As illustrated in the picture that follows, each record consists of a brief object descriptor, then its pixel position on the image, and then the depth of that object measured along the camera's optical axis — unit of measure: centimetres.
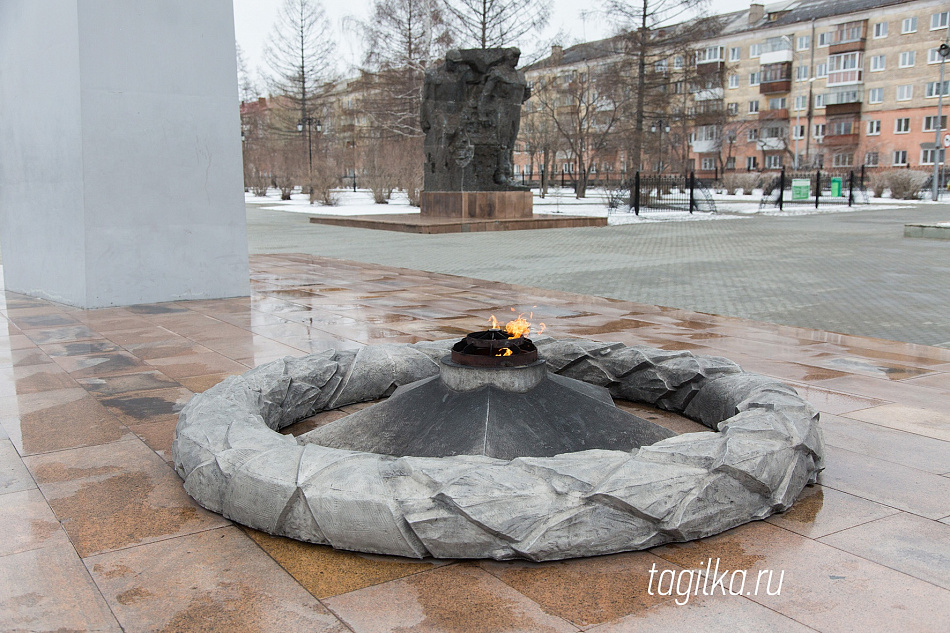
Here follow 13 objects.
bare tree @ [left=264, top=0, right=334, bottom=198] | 5475
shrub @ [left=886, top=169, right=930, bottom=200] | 3631
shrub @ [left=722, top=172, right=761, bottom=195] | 4266
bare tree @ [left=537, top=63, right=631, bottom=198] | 4016
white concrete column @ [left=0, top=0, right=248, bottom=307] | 819
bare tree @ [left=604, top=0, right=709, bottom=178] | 3956
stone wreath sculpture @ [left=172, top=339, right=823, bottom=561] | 275
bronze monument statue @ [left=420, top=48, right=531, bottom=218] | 2273
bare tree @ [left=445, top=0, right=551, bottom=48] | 3916
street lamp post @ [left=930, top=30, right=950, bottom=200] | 3369
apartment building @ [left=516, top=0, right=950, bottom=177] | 5462
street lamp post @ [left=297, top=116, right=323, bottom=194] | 4301
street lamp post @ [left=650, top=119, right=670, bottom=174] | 4009
